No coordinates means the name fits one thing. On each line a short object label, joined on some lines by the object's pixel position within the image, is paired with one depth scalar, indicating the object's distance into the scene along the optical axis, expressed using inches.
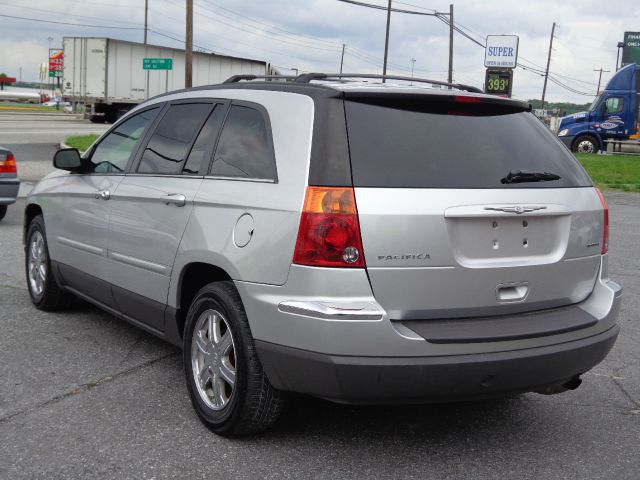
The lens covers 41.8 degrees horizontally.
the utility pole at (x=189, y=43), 1099.3
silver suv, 134.6
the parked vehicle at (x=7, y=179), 432.8
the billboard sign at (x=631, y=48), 2716.5
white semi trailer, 1573.6
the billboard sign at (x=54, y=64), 3555.6
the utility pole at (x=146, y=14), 2947.8
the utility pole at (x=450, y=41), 2060.8
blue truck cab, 1455.5
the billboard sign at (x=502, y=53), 1629.4
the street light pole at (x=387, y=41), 2070.0
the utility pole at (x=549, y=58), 3215.1
